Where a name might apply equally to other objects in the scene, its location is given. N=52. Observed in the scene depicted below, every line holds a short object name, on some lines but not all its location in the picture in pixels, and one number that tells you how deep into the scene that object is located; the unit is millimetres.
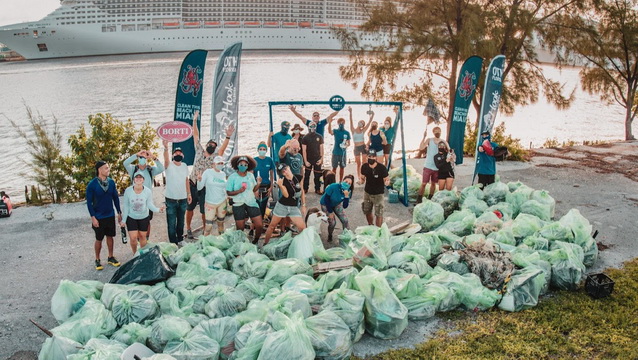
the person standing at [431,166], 8789
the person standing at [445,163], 8602
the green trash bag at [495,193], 8492
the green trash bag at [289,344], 4039
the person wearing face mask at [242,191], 6781
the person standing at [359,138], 9992
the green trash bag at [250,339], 4164
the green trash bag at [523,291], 5414
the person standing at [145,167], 6613
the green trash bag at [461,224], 7266
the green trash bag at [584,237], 6562
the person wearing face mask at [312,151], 9055
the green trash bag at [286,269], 5582
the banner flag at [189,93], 8672
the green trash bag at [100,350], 3971
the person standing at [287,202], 6711
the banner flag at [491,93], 9867
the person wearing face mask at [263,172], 7438
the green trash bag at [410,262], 5820
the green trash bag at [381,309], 4871
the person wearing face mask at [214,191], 6906
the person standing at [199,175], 7195
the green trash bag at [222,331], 4344
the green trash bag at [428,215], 7703
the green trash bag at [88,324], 4441
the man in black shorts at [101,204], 6094
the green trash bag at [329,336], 4391
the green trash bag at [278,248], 6395
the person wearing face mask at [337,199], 7031
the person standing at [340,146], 9375
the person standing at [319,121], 9242
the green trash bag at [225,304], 4836
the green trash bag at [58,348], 4184
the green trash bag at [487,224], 7098
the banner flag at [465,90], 9781
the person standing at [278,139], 8594
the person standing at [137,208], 6211
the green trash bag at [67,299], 4914
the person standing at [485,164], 8852
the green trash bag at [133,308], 4812
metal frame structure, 8650
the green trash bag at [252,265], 5727
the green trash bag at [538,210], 7754
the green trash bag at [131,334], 4426
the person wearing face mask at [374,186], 7285
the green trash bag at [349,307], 4770
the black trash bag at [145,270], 5551
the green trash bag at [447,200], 8422
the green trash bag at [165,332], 4350
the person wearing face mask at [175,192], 6816
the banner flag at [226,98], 9102
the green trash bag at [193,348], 4129
